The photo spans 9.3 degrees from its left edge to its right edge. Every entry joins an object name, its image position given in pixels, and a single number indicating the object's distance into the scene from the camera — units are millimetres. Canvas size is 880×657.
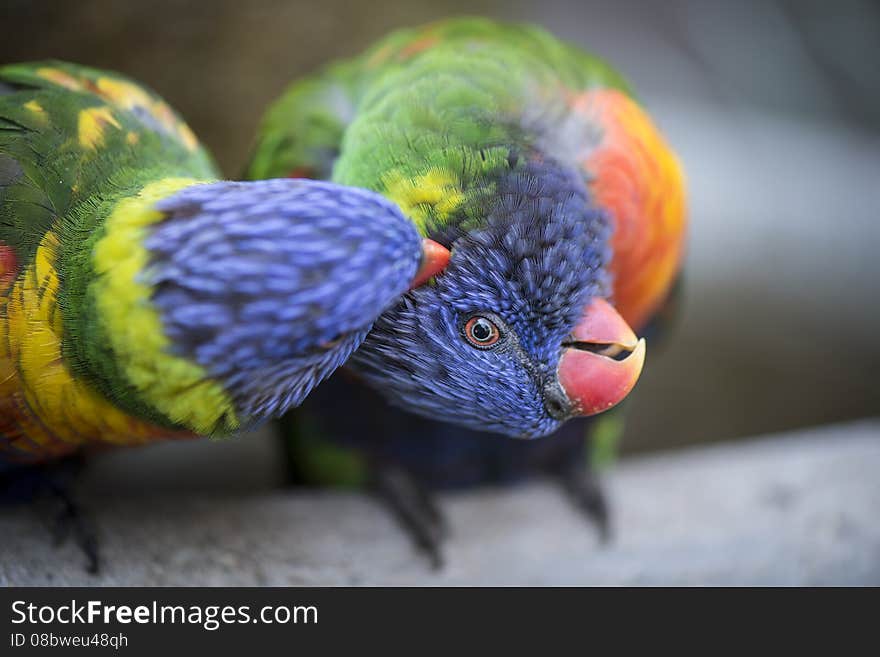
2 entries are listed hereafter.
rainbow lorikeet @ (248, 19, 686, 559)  1011
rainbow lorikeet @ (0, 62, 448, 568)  986
